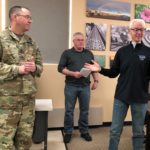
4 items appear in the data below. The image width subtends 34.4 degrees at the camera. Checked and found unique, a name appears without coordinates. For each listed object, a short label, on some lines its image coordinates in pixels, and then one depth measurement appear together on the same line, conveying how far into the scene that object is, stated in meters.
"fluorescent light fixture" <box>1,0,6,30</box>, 3.33
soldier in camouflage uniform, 1.93
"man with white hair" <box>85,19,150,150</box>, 2.22
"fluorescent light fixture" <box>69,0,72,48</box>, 3.62
